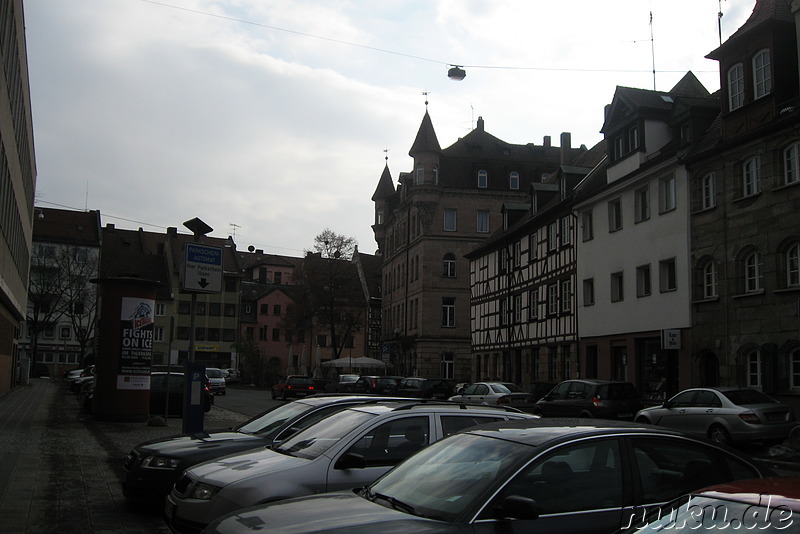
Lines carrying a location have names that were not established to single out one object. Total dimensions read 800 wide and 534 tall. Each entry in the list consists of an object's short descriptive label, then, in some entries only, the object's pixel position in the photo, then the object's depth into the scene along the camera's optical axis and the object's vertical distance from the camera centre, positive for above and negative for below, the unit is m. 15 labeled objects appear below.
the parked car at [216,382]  45.78 -0.98
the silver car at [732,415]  18.16 -0.98
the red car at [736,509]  3.55 -0.62
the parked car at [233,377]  74.62 -1.07
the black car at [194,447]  9.59 -1.02
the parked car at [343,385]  48.51 -1.07
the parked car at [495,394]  30.50 -0.95
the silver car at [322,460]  7.00 -0.87
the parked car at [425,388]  40.69 -1.00
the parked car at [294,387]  46.72 -1.21
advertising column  22.58 +0.39
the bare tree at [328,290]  69.00 +6.68
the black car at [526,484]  4.86 -0.75
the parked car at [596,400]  23.73 -0.87
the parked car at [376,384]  45.06 -0.94
